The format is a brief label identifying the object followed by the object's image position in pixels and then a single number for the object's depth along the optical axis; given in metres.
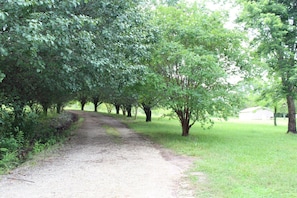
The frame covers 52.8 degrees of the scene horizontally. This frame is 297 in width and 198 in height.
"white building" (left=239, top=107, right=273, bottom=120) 58.31
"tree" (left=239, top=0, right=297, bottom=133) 17.67
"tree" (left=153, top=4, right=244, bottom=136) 12.03
